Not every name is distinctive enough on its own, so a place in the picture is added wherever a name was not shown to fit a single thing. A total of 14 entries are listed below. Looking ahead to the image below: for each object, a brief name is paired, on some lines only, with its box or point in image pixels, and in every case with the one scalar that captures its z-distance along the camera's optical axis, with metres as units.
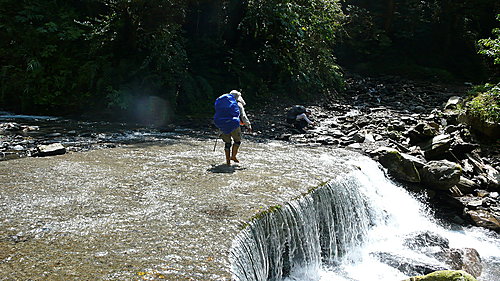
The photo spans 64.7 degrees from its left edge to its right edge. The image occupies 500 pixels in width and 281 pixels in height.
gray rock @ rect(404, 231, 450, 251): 8.03
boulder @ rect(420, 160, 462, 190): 9.66
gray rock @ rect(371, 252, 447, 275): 6.70
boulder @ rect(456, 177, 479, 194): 10.34
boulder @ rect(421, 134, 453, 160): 11.34
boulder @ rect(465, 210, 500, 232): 9.00
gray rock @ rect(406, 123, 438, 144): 12.38
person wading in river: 8.14
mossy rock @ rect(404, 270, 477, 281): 4.84
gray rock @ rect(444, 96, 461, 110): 17.31
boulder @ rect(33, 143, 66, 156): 8.91
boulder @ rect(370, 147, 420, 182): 10.19
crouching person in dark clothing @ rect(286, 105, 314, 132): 14.69
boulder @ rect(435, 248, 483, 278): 7.23
